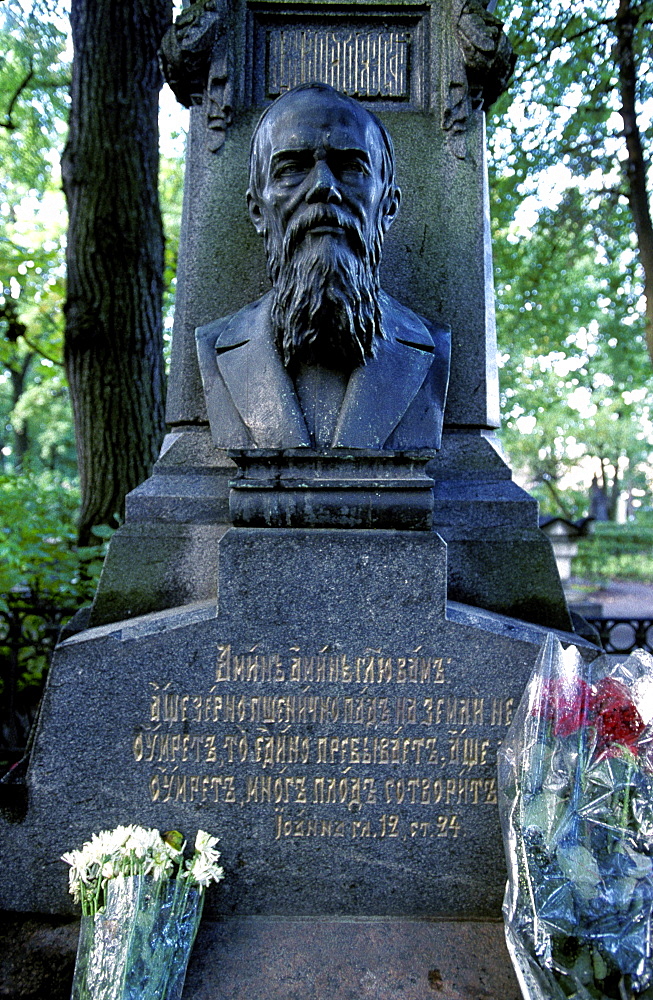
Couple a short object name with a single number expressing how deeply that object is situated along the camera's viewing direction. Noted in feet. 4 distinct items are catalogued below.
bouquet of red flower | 6.23
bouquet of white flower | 6.65
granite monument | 8.40
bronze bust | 9.70
